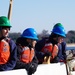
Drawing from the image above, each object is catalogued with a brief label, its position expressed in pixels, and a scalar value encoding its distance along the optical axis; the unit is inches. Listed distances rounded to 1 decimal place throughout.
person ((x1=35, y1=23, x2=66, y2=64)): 413.3
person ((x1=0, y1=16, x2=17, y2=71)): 321.5
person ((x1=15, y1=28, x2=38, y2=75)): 354.1
